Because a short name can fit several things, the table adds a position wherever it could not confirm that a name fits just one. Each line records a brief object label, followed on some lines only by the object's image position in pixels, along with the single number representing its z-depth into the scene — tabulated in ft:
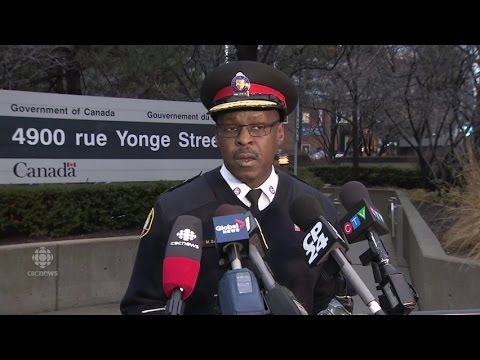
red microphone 3.89
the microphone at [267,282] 3.44
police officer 5.94
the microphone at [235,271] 3.40
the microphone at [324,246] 3.80
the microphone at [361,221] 4.97
